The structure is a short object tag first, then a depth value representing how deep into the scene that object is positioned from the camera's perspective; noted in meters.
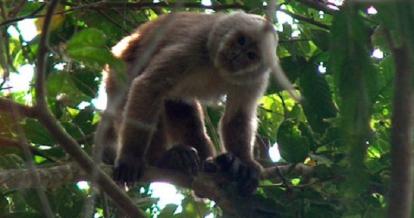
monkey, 9.99
